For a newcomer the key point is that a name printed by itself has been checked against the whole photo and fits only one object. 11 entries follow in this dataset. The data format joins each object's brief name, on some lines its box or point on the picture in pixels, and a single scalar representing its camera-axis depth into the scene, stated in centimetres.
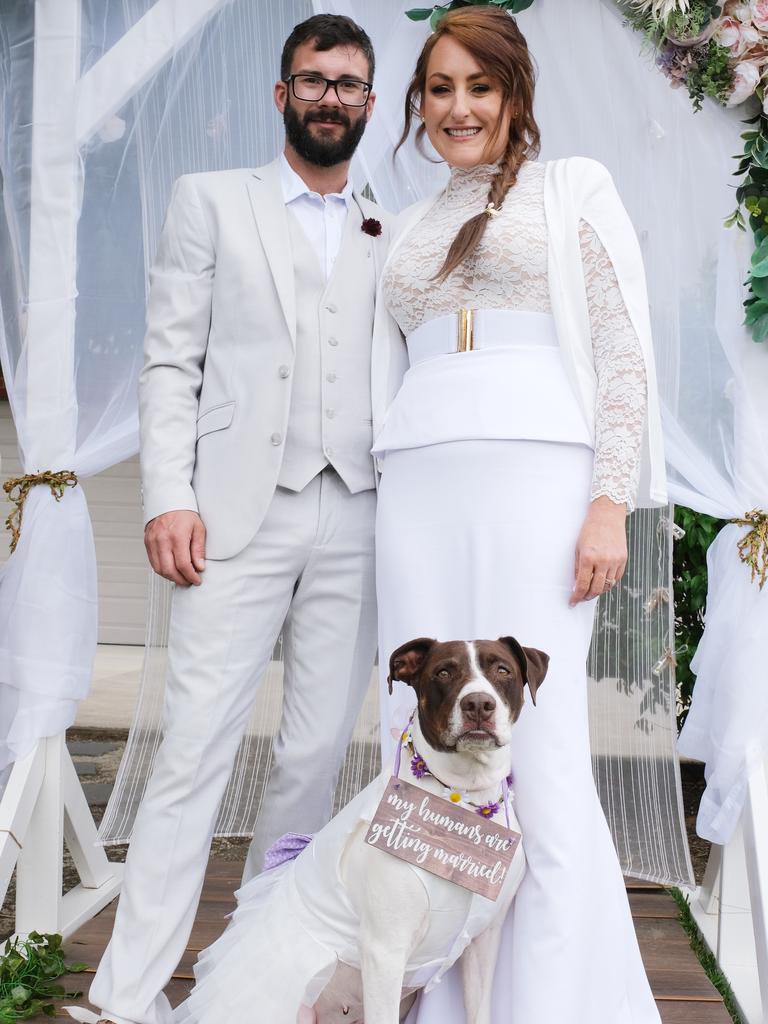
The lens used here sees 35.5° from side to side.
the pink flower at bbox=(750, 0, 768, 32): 275
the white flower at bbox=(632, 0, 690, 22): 277
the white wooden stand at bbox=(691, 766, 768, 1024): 250
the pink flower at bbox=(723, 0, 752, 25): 279
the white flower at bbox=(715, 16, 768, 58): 279
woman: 208
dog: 185
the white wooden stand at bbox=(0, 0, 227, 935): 289
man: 239
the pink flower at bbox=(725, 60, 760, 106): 279
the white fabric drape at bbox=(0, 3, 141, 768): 288
